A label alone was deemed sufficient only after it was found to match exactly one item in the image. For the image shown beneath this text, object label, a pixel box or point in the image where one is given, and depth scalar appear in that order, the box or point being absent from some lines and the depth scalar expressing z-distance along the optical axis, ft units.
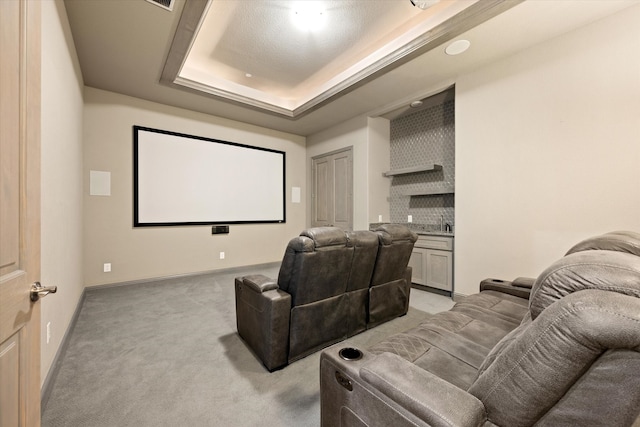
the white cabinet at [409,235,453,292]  11.74
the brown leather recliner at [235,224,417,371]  5.97
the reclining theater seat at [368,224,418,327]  7.71
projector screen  13.57
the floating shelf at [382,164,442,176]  13.06
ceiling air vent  7.42
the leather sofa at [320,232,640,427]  1.89
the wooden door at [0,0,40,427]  2.60
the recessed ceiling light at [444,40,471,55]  9.02
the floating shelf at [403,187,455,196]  12.72
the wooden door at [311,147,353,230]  16.58
